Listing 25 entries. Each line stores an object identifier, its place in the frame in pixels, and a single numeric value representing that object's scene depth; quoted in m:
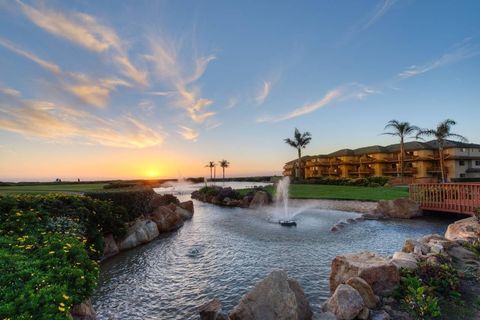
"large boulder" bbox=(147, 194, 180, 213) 17.64
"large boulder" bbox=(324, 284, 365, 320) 5.45
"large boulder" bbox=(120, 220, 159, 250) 12.24
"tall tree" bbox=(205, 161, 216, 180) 93.25
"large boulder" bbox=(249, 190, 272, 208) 26.14
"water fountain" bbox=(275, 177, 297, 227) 16.43
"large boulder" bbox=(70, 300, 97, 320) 4.92
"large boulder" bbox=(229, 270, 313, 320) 5.19
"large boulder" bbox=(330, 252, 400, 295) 6.42
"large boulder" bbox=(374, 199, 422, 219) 18.45
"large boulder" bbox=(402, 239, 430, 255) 8.48
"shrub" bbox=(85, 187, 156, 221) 13.70
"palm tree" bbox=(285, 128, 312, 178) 64.06
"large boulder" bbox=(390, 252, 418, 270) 7.14
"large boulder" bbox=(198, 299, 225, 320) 5.47
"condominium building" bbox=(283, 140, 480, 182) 52.91
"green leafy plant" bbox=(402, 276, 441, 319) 5.42
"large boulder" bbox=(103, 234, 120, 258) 10.96
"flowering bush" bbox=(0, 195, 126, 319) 3.70
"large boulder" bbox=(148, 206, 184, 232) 15.65
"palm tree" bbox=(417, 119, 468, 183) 39.19
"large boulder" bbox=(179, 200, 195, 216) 21.02
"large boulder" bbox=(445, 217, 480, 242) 10.03
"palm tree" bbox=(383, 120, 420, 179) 47.16
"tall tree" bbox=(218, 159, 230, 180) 98.62
